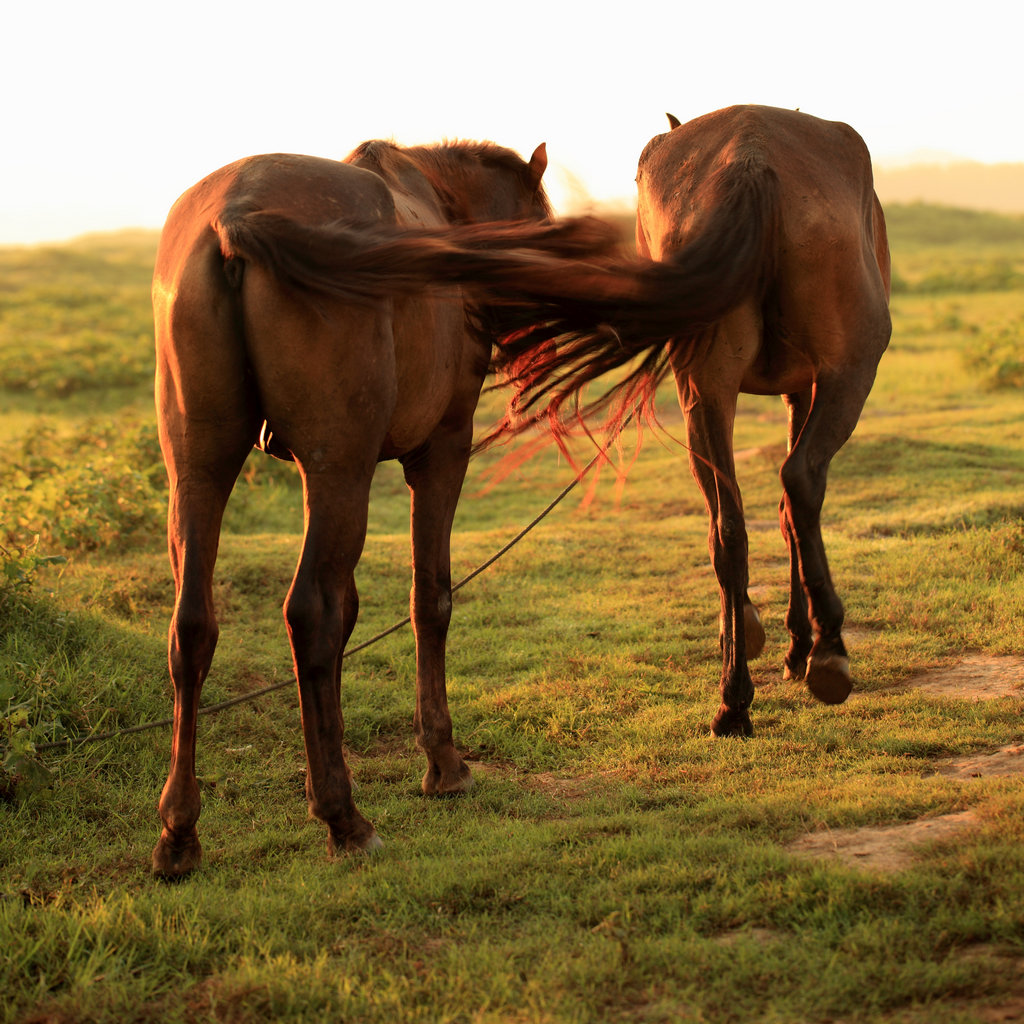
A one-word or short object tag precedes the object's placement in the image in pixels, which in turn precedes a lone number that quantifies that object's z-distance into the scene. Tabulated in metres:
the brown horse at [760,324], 7.71
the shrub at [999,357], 29.39
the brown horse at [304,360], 6.23
